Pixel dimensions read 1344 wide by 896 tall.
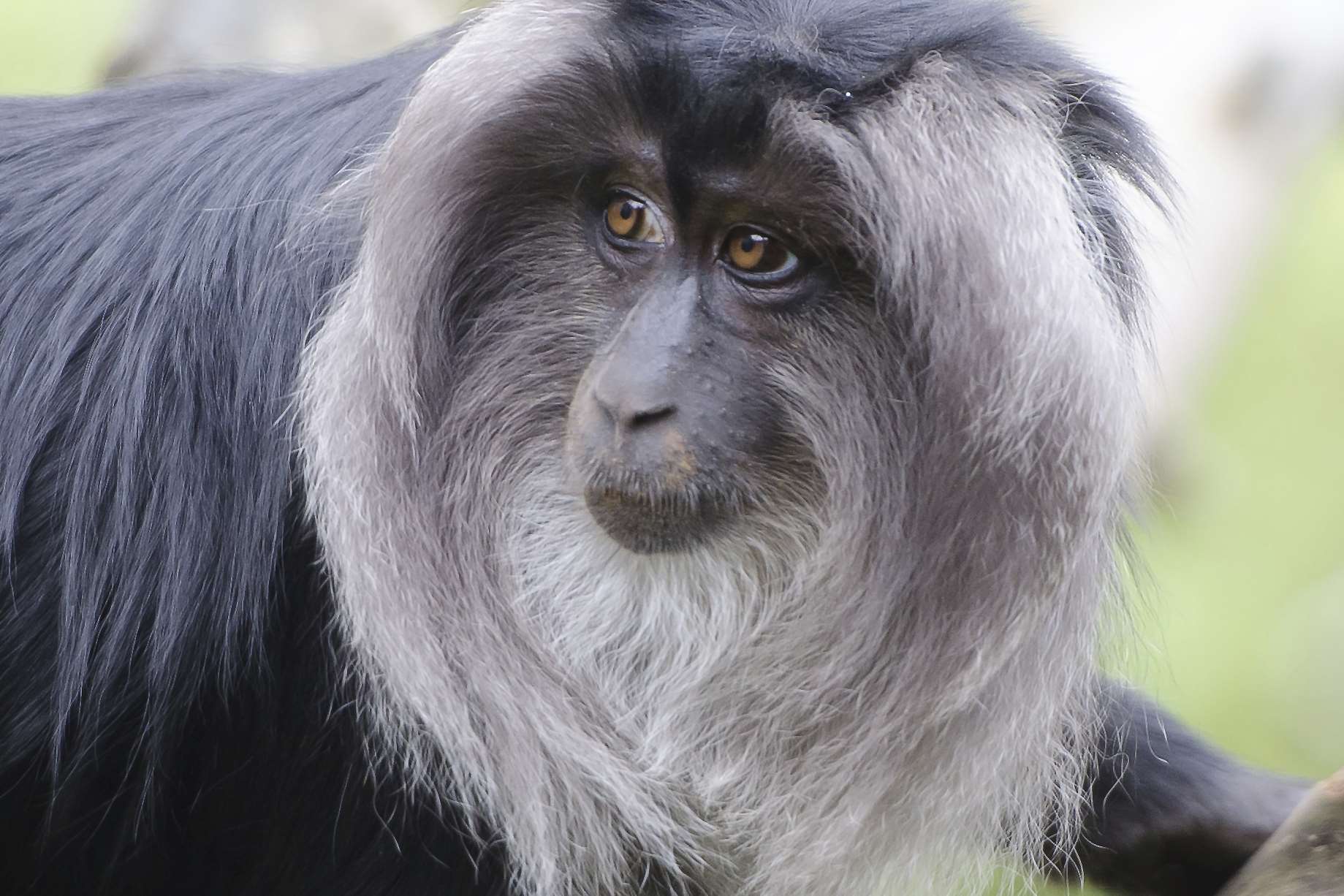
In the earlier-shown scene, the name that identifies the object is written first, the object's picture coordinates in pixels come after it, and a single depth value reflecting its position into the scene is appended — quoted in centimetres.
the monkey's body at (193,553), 439
